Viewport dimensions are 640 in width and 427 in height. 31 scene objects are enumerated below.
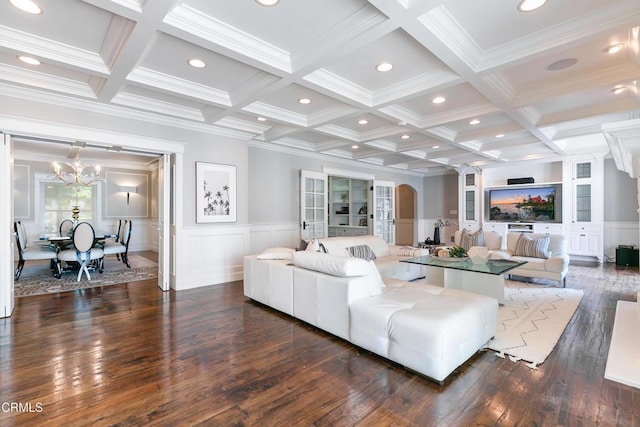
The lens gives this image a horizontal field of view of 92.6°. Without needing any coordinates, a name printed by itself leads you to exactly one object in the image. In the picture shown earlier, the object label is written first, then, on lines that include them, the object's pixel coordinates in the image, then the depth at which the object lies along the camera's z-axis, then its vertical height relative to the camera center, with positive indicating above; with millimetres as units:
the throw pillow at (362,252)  4875 -611
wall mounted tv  7762 +267
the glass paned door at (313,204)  6719 +228
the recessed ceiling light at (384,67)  3125 +1530
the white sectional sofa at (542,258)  4785 -757
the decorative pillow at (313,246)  4246 -444
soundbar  8023 +871
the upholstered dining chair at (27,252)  5410 -671
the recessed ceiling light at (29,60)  2921 +1544
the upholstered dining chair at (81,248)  5297 -574
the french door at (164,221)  4789 -98
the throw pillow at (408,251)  5236 -655
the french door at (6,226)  3455 -120
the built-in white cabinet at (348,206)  8438 +233
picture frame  5004 +372
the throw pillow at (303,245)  4523 -461
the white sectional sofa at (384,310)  2189 -821
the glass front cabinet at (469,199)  8961 +429
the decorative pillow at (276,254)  3986 -519
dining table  5844 -569
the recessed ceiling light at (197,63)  3109 +1572
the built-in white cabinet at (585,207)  7039 +138
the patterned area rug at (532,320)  2701 -1191
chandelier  7780 +1087
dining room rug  4777 -1134
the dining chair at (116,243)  6374 -609
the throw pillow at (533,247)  5242 -585
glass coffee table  3818 -795
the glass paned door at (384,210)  8588 +111
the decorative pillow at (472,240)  6176 -537
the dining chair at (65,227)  6805 -265
